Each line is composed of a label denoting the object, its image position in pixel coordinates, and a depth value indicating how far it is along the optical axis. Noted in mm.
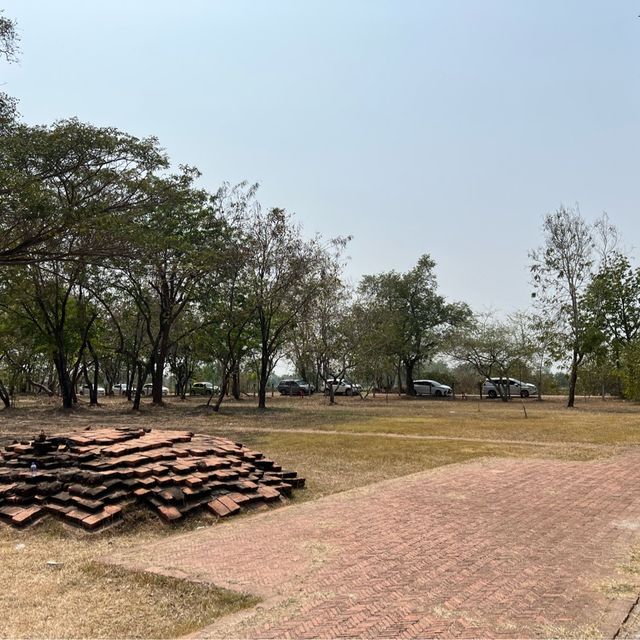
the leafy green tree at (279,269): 28252
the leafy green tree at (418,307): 51469
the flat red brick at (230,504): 8056
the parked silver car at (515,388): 48969
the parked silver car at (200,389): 59656
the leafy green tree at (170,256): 20719
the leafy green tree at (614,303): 35469
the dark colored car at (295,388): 55291
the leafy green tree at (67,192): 16016
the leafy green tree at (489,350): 44500
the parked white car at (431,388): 52812
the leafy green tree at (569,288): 36031
